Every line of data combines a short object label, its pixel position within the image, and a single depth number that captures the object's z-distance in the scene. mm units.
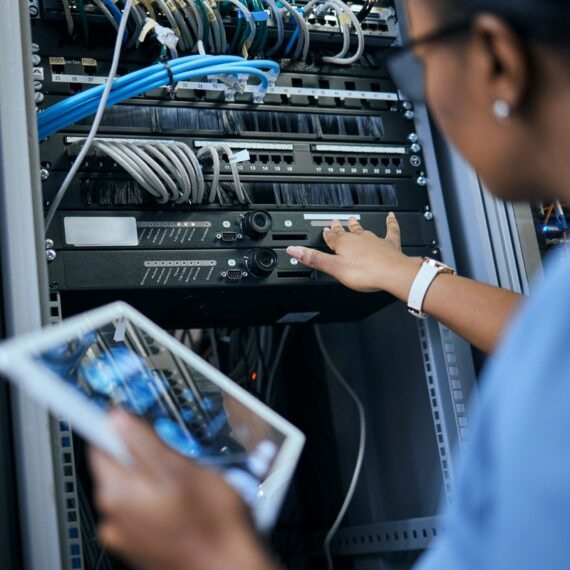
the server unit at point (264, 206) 1350
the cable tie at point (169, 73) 1367
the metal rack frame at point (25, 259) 984
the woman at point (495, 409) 558
